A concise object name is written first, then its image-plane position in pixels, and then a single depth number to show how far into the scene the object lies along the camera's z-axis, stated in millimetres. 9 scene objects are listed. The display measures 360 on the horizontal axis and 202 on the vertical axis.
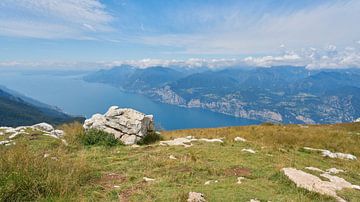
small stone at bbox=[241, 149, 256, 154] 15936
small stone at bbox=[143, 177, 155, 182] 9922
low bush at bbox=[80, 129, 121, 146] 18172
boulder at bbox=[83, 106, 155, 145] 20125
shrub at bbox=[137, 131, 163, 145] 20650
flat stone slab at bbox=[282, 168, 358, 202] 9352
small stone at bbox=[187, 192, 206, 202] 7520
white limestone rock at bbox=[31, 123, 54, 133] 21084
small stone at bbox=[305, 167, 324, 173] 12979
